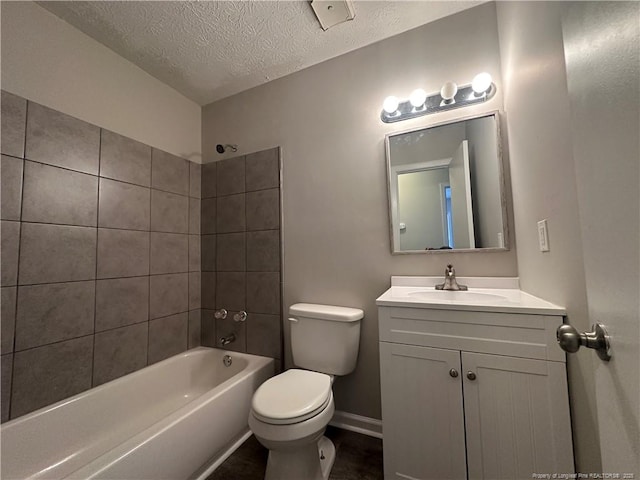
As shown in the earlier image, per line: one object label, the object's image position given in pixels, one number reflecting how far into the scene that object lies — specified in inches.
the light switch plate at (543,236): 36.1
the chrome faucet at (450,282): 52.5
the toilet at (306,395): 41.3
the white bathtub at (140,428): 40.1
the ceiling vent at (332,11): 52.9
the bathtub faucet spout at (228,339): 75.3
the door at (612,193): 14.2
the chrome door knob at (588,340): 17.3
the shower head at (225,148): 75.7
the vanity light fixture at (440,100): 53.1
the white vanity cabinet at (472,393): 34.3
